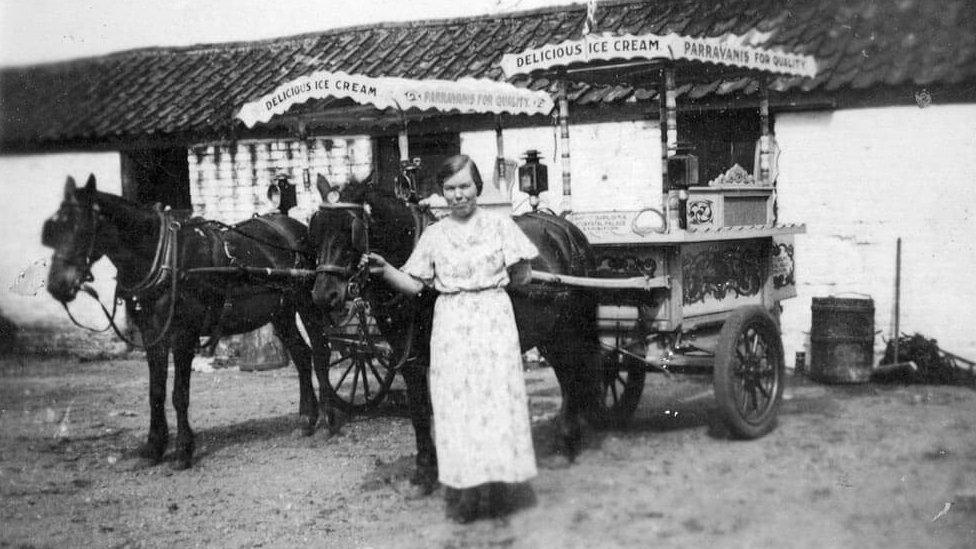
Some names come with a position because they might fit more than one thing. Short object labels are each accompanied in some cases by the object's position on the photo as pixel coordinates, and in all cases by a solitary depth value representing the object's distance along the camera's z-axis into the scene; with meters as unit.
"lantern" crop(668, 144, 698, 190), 5.57
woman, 4.30
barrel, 8.54
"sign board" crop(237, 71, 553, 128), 6.16
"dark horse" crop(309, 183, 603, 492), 4.68
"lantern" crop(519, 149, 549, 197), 6.48
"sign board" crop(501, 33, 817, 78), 5.53
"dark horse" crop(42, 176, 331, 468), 5.41
